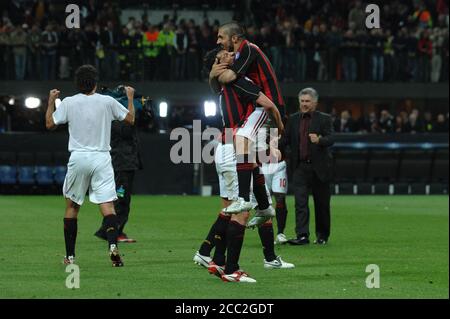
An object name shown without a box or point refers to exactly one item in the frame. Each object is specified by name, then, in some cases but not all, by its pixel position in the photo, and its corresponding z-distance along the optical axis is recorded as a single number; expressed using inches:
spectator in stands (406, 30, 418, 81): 1492.4
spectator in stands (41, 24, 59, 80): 1390.3
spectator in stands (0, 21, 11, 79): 1384.1
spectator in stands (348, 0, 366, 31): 1501.0
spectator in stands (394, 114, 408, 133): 1443.2
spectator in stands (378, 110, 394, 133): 1443.2
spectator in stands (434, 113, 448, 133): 1465.3
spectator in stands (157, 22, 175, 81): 1417.3
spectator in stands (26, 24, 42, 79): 1392.7
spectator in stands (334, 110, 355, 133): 1413.6
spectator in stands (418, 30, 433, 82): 1499.8
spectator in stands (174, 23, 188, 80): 1427.2
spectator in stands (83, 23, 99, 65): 1387.8
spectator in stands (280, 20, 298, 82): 1451.8
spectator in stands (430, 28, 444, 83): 1499.8
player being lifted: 454.6
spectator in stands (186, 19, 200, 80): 1422.2
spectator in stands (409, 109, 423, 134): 1457.9
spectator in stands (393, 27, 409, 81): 1486.2
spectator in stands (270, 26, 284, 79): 1438.2
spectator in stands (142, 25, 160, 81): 1409.9
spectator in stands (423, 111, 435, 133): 1472.7
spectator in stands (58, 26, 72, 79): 1387.8
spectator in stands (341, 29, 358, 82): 1464.1
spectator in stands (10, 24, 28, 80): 1385.3
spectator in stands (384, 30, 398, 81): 1482.5
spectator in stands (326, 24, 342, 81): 1465.3
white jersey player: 497.7
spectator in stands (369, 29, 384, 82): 1472.7
